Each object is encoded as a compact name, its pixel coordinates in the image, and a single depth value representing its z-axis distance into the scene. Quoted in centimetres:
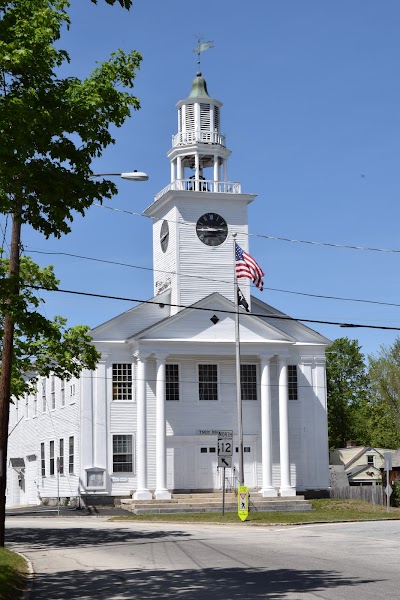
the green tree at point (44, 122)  1407
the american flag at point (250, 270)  4309
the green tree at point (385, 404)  8156
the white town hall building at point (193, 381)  4656
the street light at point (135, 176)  2116
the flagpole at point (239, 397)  3912
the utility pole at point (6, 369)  2303
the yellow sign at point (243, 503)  3625
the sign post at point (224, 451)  3612
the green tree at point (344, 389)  8562
